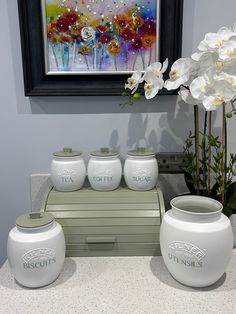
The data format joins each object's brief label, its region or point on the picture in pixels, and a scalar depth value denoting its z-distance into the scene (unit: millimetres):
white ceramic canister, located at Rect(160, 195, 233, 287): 782
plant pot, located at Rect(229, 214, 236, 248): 998
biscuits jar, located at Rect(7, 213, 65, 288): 787
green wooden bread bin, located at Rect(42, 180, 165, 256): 938
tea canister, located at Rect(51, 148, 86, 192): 1024
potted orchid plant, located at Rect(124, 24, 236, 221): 805
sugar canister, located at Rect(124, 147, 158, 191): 1020
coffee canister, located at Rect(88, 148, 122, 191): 1025
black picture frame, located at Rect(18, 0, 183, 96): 1027
